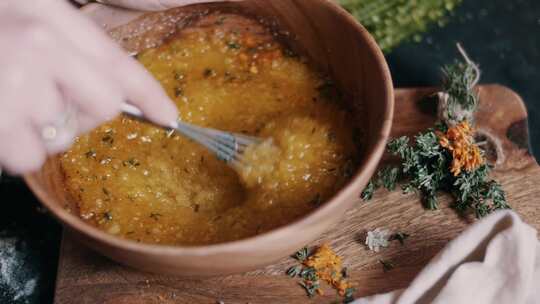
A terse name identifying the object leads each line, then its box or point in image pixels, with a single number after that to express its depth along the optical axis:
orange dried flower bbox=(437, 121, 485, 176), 0.62
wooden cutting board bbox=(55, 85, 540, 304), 0.60
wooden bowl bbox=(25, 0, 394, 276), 0.53
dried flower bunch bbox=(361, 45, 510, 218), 0.62
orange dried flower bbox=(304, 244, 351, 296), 0.60
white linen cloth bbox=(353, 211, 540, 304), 0.58
